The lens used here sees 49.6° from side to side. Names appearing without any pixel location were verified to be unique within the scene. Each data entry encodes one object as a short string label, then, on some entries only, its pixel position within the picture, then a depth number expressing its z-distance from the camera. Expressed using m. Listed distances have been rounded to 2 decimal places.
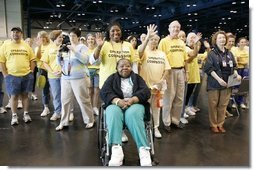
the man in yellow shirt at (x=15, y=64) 3.23
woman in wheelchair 2.12
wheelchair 2.15
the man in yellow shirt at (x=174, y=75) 3.03
